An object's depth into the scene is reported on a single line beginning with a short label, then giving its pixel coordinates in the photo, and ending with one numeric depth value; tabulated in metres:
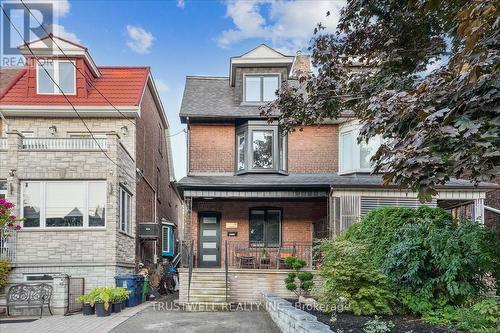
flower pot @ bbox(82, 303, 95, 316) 10.91
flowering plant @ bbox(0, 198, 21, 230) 11.61
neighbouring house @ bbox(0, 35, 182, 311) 12.84
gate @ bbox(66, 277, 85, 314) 11.86
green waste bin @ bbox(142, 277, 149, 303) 13.94
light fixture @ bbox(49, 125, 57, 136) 15.69
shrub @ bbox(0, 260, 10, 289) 11.83
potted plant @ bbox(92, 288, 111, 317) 10.59
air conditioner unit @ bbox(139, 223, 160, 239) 16.62
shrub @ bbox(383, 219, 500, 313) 6.82
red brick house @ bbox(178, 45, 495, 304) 14.89
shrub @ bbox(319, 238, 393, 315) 7.07
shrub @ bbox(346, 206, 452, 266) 8.41
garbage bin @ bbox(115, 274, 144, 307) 12.56
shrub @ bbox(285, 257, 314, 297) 11.34
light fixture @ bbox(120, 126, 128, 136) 15.91
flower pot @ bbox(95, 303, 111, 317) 10.58
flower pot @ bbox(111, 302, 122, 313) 11.02
